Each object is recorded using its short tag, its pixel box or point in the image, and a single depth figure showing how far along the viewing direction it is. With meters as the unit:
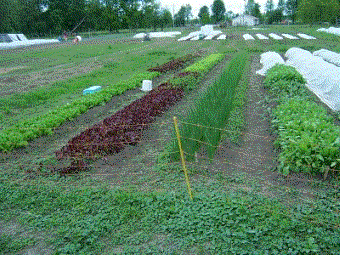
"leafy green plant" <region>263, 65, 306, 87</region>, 10.33
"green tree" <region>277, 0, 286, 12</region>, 85.38
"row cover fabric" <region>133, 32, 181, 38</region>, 46.53
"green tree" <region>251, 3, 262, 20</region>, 88.69
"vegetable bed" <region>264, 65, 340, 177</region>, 4.84
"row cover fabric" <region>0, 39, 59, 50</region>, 33.77
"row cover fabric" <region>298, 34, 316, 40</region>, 31.04
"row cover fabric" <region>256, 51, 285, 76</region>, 14.19
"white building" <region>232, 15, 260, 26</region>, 83.62
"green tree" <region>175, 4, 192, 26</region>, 90.81
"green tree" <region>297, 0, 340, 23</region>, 46.81
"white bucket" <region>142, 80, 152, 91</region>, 11.63
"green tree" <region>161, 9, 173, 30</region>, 69.06
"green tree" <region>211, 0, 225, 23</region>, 93.62
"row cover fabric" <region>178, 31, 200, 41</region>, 38.03
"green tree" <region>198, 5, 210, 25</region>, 85.03
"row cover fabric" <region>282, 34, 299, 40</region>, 31.52
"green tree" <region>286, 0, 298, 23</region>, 75.86
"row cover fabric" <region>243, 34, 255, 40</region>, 34.10
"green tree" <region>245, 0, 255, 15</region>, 97.75
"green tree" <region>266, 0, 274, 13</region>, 96.62
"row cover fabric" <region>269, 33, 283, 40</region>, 32.43
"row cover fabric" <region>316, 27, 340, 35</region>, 34.41
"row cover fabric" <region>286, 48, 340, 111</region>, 9.04
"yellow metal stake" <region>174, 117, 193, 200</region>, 4.35
